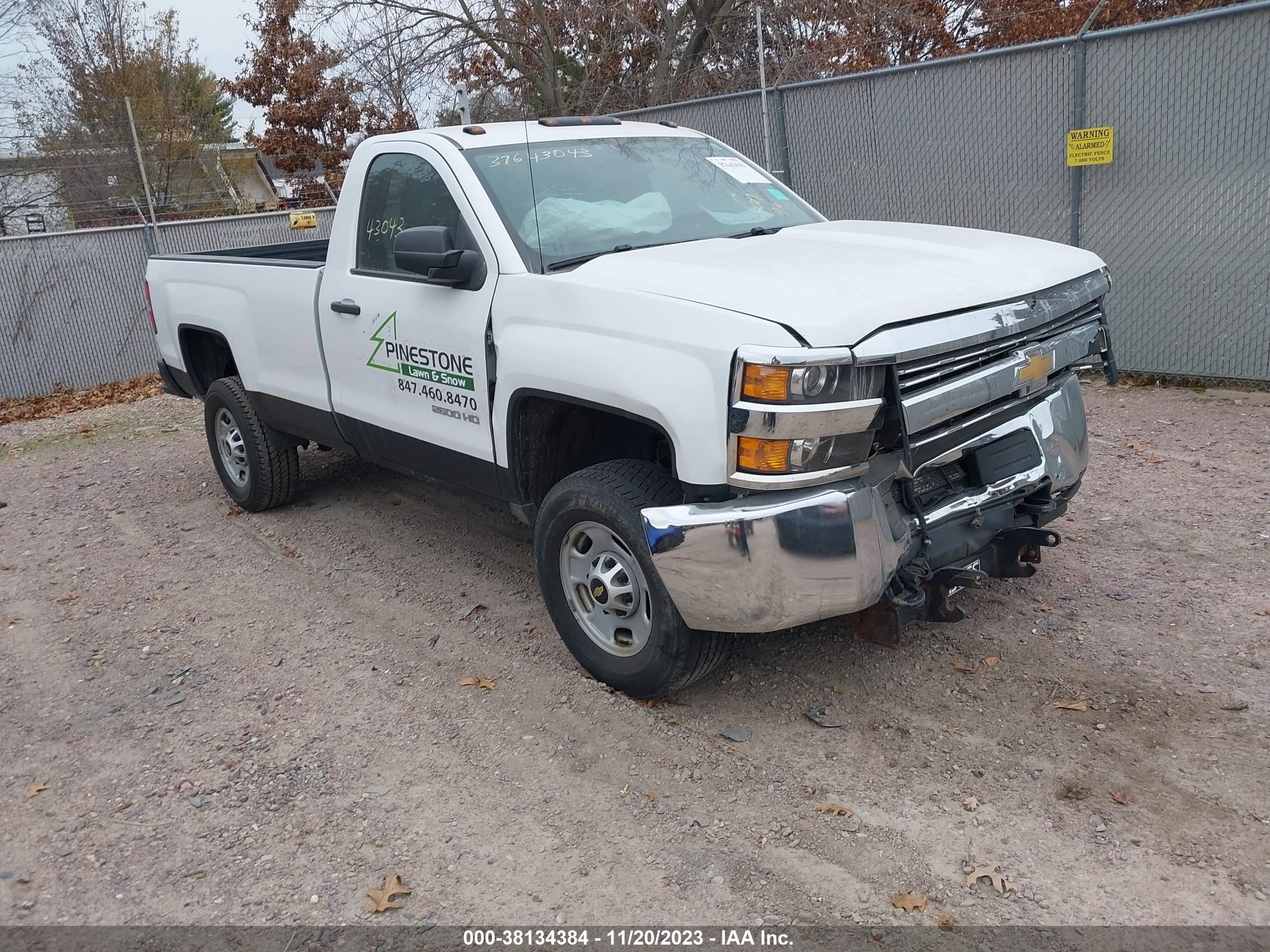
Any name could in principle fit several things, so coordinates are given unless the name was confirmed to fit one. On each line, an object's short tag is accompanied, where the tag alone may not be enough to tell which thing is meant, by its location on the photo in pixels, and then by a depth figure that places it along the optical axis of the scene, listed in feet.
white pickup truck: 11.01
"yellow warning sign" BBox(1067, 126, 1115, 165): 26.66
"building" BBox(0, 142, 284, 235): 50.85
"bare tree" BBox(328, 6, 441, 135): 55.42
